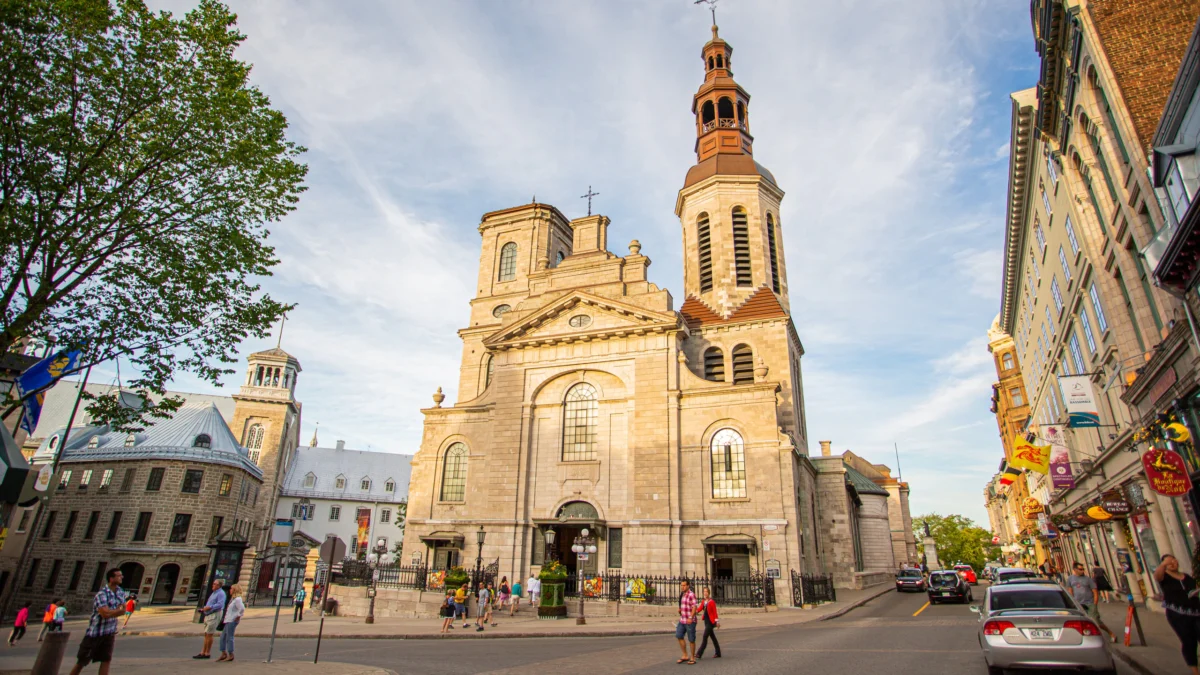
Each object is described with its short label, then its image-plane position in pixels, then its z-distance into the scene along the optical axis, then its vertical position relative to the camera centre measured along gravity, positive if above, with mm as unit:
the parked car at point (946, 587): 28205 -761
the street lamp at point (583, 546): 25334 +686
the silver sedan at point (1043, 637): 8289 -858
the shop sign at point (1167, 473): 12758 +1941
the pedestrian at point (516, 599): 24500 -1378
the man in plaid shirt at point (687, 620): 11891 -1003
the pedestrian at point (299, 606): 25525 -1892
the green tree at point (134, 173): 11150 +7261
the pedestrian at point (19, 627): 22367 -2510
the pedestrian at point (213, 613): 13894 -1207
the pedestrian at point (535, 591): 25297 -1069
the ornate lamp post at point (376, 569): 22359 -345
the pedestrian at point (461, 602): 21695 -1324
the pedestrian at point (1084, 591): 13508 -408
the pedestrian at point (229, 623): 13123 -1330
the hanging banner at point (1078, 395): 19289 +5194
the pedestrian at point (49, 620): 21234 -2147
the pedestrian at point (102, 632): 9133 -1055
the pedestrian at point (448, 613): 19766 -1650
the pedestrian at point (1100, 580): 19953 -257
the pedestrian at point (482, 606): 20375 -1371
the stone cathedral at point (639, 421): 27797 +6781
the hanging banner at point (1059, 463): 24547 +4145
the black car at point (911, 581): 41031 -765
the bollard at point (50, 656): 8484 -1294
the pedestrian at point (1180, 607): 8508 -446
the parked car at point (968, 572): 42128 -151
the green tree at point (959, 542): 93062 +4007
